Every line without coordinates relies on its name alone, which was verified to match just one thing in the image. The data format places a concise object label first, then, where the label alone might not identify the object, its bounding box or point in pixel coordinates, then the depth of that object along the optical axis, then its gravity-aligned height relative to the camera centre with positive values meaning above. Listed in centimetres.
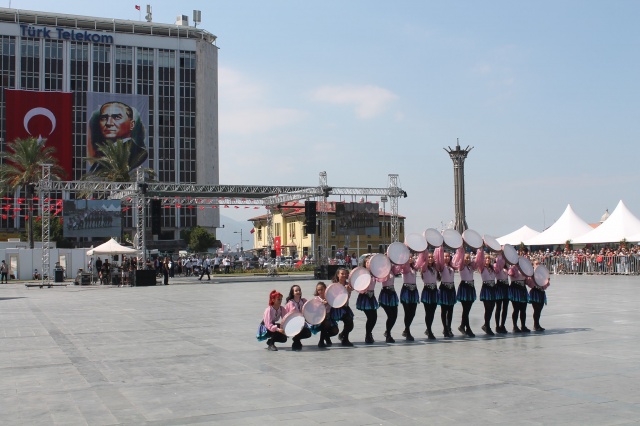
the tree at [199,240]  8731 +235
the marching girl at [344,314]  1218 -100
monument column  6756 +723
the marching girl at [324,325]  1213 -119
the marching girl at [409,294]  1265 -70
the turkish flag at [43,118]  7762 +1615
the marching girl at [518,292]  1356 -73
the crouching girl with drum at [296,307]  1191 -86
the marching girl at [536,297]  1376 -85
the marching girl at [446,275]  1277 -36
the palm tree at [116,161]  5716 +816
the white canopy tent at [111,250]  4034 +57
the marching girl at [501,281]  1345 -51
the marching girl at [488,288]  1332 -63
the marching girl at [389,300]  1245 -78
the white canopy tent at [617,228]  4122 +154
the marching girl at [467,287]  1312 -60
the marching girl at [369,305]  1234 -86
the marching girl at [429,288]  1260 -60
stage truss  4069 +402
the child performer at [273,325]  1188 -116
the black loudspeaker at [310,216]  4392 +261
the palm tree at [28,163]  5409 +763
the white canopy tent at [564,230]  4666 +160
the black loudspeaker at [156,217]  4228 +259
